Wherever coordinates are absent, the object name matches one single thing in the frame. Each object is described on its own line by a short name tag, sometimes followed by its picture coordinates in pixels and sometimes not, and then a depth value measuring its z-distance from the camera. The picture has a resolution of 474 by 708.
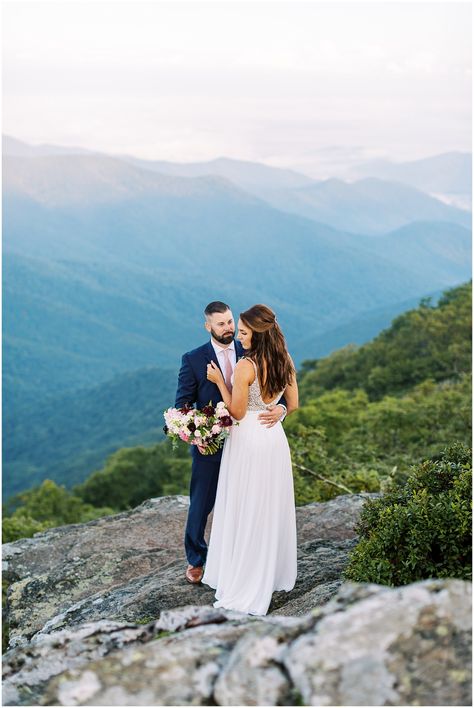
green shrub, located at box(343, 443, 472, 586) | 4.92
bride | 6.03
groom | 6.31
